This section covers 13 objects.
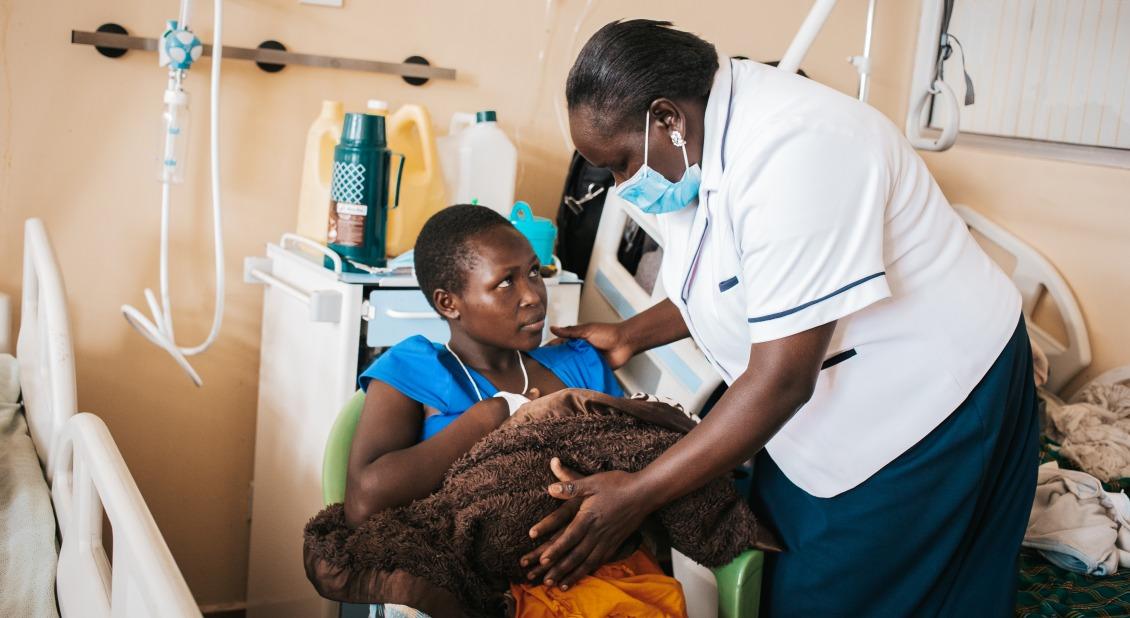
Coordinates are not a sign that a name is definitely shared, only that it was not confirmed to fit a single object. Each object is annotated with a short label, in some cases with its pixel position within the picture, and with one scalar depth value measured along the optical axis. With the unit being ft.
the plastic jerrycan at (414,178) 7.17
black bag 7.91
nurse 3.87
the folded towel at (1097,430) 7.25
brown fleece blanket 4.05
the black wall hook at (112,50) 7.18
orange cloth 4.18
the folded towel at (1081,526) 6.41
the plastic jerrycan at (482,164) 7.63
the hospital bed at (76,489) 3.14
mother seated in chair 4.41
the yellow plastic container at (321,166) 7.32
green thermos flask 6.71
